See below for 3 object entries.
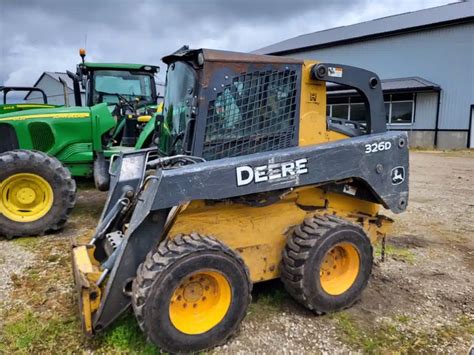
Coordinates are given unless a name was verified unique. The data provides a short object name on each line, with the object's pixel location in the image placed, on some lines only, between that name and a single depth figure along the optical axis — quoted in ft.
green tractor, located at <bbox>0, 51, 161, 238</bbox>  16.56
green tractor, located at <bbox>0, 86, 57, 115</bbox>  26.14
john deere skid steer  8.83
